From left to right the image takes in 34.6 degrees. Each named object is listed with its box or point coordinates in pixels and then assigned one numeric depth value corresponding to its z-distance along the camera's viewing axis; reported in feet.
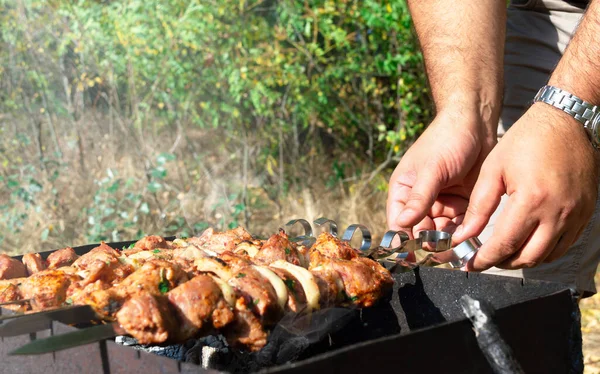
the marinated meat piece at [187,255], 3.12
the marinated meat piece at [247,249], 3.33
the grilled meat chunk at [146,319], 2.62
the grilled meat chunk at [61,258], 3.33
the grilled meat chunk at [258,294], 2.84
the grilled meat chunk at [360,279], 3.10
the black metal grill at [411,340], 2.50
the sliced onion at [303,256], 3.32
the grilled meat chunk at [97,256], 3.16
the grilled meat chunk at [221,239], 3.45
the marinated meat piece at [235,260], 3.03
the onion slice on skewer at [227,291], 2.81
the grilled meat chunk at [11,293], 2.98
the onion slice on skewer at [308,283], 2.98
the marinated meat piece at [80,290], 2.86
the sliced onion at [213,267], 2.93
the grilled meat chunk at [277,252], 3.21
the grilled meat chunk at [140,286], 2.75
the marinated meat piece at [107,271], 2.98
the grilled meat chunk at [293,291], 2.95
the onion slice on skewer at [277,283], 2.90
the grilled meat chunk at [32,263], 3.27
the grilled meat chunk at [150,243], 3.47
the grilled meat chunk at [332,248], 3.28
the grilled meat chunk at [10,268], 3.17
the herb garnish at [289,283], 2.97
